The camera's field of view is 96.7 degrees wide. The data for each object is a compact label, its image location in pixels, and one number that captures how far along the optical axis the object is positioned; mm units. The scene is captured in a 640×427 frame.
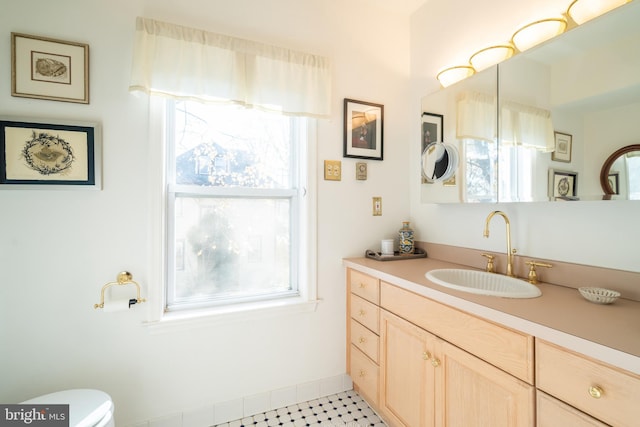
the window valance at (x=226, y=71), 1469
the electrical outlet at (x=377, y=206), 2076
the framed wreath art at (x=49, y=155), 1302
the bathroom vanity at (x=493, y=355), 743
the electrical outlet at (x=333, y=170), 1914
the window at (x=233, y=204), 1673
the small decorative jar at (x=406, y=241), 2006
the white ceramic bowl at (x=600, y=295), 1015
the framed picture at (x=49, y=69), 1316
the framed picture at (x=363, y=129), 1961
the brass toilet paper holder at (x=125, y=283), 1434
